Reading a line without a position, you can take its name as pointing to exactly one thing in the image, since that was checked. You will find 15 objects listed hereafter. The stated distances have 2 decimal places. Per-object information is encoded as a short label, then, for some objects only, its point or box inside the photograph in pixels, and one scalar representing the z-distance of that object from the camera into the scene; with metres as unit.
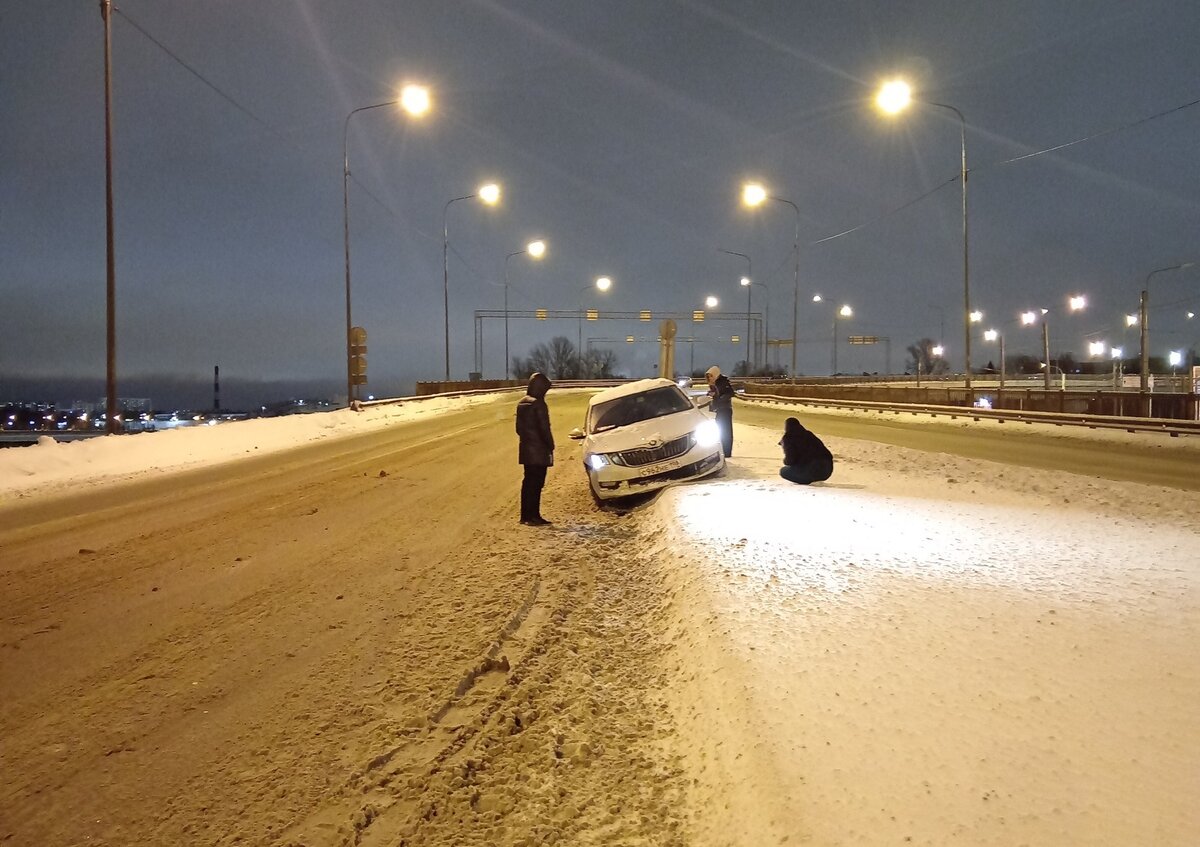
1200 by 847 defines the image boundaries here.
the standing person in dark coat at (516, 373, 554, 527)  9.73
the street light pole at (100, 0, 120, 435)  16.48
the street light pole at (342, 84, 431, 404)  22.48
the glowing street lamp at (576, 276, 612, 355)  63.55
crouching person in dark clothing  10.85
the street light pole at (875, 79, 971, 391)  20.38
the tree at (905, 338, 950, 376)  119.12
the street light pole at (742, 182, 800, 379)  31.98
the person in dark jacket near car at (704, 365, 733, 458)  13.66
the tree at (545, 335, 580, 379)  121.50
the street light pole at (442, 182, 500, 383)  34.56
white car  11.03
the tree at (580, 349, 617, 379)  122.62
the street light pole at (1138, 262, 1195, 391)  36.22
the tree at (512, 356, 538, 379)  121.81
